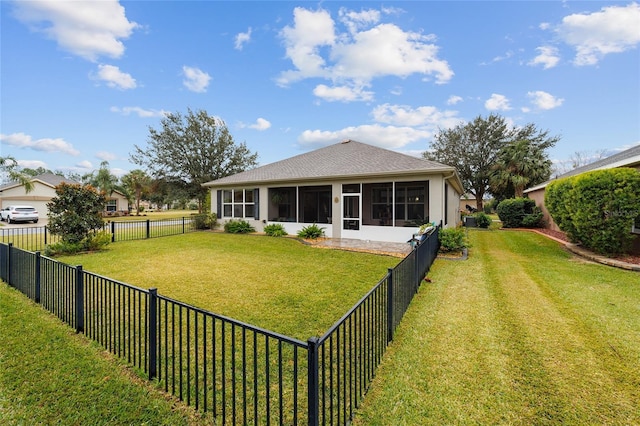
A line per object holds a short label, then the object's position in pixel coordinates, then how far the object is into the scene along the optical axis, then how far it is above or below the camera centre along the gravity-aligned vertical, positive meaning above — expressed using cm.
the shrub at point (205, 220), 1596 -59
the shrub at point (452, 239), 852 -98
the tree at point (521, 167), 2223 +353
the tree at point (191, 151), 2627 +609
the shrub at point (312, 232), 1208 -103
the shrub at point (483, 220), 1755 -77
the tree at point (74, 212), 908 -3
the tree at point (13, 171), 1712 +289
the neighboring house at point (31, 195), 2809 +182
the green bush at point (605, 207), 697 +2
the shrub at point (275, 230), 1338 -103
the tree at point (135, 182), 3669 +402
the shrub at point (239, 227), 1462 -94
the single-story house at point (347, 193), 1062 +79
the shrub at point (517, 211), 1661 -18
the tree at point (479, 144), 2698 +692
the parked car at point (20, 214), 2197 -20
